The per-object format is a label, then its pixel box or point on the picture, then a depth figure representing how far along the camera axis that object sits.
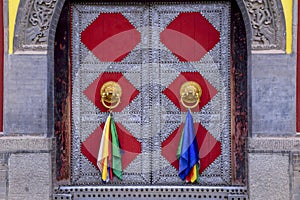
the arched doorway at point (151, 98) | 7.21
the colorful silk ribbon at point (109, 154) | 7.21
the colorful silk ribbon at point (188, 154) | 7.16
